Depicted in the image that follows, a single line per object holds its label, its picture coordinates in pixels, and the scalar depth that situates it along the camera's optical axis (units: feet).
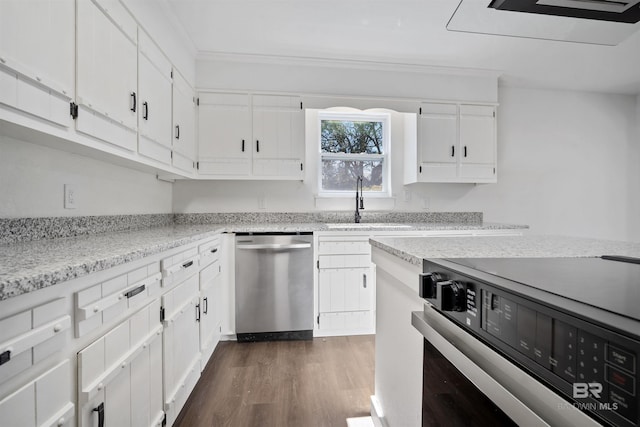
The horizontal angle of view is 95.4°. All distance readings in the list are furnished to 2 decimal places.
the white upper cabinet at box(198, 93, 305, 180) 9.08
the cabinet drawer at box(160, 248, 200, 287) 4.41
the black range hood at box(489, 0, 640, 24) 3.57
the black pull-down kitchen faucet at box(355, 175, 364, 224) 10.18
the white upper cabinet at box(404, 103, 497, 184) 9.94
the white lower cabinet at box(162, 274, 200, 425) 4.53
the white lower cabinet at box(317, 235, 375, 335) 8.29
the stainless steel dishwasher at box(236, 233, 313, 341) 7.96
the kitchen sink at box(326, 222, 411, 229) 8.67
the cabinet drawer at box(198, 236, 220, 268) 6.21
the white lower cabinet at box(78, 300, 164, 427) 2.73
